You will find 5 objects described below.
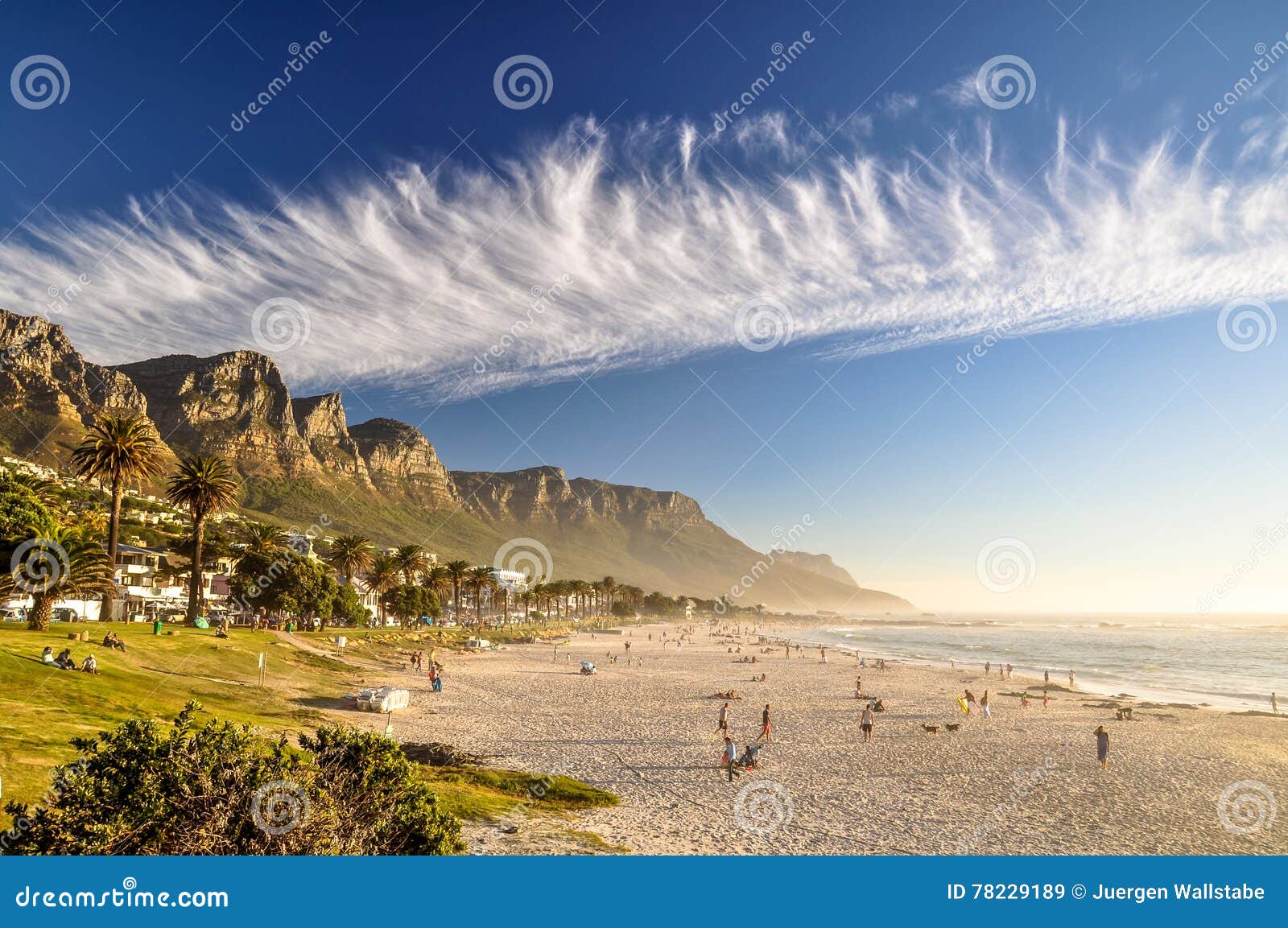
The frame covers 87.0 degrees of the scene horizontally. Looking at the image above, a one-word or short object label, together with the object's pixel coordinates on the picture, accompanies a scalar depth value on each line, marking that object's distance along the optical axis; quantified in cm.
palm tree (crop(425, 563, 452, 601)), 11762
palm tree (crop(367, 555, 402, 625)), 9531
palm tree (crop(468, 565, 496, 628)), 11819
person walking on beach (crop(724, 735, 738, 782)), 2566
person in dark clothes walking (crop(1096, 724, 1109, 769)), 2886
